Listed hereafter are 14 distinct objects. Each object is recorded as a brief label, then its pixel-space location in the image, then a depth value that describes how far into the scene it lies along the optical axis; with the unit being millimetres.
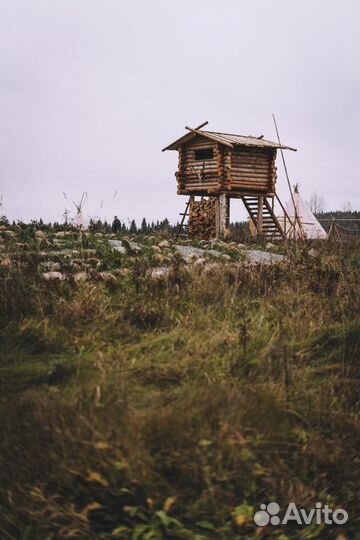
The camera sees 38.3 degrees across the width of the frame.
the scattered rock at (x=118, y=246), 9242
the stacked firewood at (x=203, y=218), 22812
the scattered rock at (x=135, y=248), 9419
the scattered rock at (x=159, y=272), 6363
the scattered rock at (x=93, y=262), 7586
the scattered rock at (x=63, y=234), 12027
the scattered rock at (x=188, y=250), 10791
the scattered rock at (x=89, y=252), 8641
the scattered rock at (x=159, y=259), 8188
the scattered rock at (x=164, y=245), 10866
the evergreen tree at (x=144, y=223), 44219
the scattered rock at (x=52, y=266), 6965
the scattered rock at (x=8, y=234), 10133
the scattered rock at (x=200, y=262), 7459
